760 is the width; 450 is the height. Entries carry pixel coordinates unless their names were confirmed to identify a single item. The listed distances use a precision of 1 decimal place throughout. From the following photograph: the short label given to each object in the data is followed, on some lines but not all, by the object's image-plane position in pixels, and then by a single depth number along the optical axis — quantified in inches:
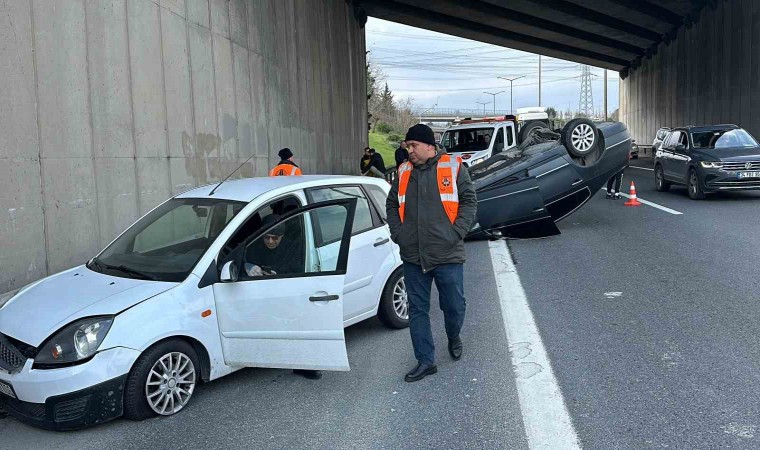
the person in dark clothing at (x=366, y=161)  793.6
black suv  563.2
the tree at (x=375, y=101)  2701.8
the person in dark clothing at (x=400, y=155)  466.0
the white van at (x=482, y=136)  700.0
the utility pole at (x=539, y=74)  3142.2
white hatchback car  154.3
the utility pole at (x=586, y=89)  4252.0
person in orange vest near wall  403.2
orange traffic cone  588.4
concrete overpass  280.1
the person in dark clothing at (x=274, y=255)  178.7
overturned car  410.3
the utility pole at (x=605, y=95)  2738.7
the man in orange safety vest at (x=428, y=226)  181.8
